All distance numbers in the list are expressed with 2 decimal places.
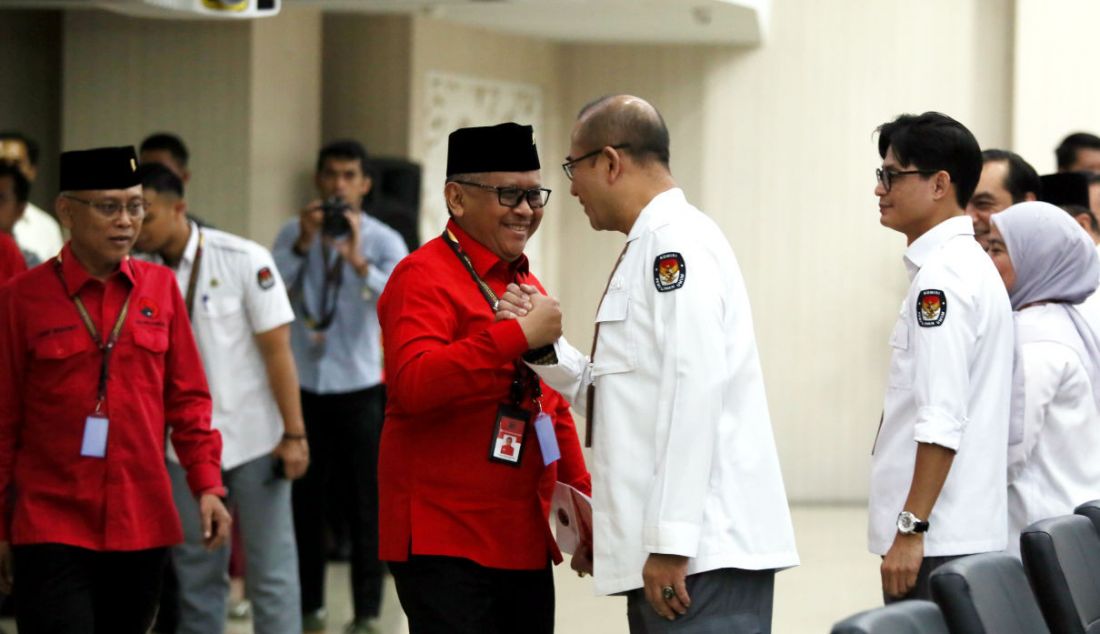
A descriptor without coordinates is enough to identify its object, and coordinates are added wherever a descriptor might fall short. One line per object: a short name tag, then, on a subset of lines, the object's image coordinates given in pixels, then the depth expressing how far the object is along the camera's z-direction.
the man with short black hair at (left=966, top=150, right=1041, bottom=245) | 9.12
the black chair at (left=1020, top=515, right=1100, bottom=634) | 6.09
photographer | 12.18
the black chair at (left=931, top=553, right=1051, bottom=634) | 5.22
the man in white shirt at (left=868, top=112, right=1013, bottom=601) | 6.45
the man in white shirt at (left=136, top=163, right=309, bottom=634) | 9.70
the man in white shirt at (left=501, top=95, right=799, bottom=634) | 5.56
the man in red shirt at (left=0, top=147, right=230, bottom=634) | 7.63
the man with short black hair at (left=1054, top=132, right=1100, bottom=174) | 12.40
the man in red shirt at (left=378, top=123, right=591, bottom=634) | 6.31
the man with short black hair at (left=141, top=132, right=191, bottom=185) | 12.90
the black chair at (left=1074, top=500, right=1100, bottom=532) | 6.84
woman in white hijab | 7.21
